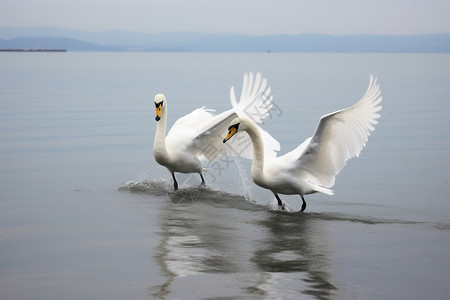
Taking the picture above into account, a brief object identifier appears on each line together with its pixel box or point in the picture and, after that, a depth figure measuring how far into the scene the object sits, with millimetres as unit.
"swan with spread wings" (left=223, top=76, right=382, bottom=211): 10719
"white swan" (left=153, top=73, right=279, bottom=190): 12648
